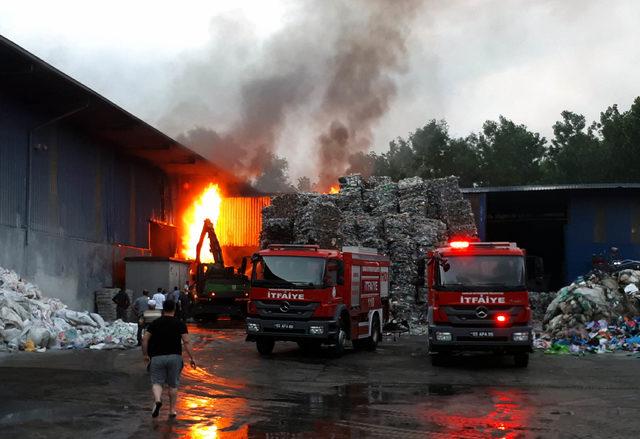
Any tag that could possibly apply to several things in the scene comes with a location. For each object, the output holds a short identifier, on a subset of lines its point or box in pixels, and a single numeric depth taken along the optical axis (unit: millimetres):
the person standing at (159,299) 20484
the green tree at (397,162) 75562
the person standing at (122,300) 26297
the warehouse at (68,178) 24344
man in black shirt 9492
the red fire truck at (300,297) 16969
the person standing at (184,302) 25031
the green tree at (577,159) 62531
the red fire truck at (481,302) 15523
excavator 30016
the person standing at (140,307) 19609
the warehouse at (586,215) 34062
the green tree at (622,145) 57812
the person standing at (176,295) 25198
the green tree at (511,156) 71438
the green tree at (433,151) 72625
